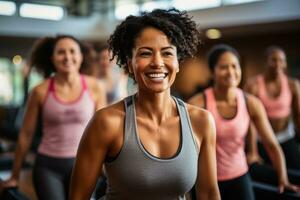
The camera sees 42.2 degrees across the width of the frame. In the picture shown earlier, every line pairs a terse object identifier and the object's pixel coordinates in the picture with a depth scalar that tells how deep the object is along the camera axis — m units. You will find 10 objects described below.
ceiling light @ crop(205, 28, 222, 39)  8.42
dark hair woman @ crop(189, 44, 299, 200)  2.22
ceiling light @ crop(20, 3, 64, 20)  9.06
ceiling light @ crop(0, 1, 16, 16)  8.77
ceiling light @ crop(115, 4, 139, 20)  9.45
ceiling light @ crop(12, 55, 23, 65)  10.91
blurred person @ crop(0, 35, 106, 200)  2.32
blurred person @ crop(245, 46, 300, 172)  3.53
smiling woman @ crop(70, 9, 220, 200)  1.28
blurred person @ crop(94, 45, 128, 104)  3.93
